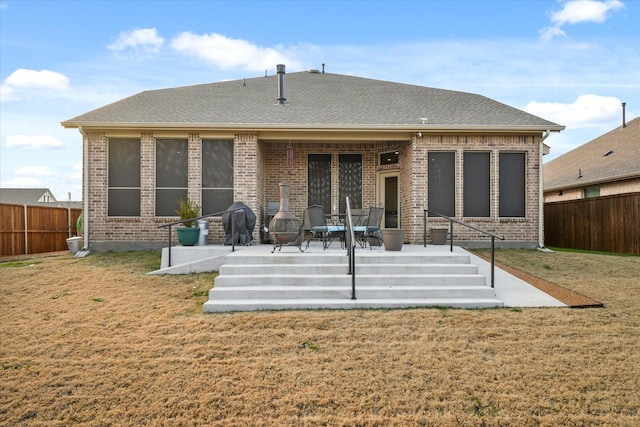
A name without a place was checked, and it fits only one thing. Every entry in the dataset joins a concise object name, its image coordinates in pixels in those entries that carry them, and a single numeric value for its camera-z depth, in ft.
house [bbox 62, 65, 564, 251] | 35.09
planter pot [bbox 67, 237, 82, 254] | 36.88
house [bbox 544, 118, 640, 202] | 47.91
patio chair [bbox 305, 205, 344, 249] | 29.40
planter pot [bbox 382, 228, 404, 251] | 26.37
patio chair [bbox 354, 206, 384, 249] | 29.58
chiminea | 25.63
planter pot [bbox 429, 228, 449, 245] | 34.12
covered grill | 31.48
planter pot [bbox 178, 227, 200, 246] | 30.76
